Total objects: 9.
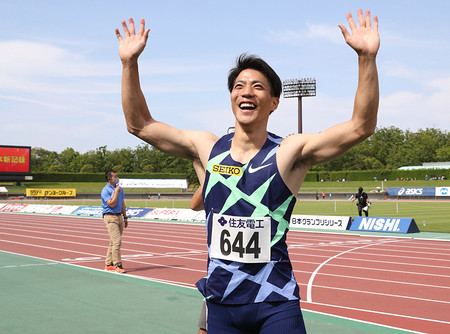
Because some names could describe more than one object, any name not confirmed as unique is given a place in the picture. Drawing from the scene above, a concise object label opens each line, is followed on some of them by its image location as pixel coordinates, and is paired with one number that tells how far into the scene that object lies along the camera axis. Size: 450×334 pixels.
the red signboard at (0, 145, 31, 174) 60.84
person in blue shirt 10.87
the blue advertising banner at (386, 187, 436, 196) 54.81
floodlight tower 95.81
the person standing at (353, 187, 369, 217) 24.48
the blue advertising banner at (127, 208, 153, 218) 30.48
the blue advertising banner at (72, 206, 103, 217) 33.34
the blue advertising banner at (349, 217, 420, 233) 19.75
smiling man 2.52
